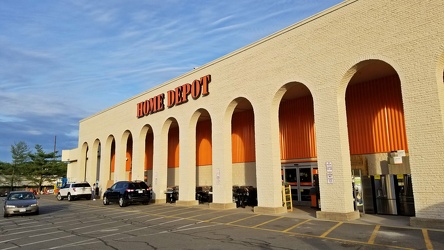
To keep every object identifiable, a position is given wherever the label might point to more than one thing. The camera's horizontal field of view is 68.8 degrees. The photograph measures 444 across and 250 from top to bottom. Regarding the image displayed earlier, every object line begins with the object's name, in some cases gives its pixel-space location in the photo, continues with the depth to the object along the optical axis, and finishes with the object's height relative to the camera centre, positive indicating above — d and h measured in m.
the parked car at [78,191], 30.95 -1.25
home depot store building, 11.00 +3.33
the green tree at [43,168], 58.38 +1.89
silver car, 17.81 -1.37
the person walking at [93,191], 32.59 -1.36
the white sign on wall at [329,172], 13.41 +0.00
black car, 21.95 -1.11
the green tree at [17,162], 62.32 +3.31
